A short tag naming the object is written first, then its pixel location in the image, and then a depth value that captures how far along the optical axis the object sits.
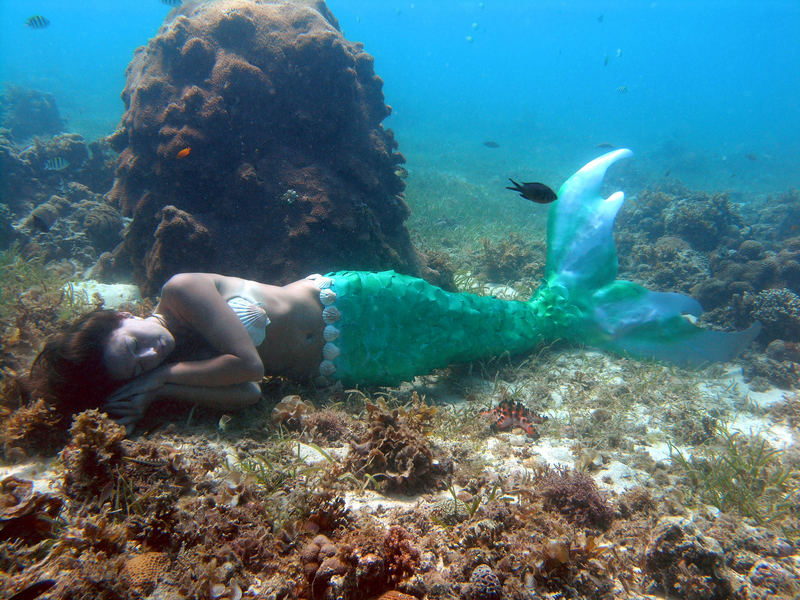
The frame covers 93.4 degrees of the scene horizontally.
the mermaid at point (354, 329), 3.06
